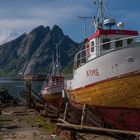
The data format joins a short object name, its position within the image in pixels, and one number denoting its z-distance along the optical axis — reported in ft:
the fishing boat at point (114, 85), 27.95
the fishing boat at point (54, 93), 62.78
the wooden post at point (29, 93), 65.59
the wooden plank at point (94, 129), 24.21
